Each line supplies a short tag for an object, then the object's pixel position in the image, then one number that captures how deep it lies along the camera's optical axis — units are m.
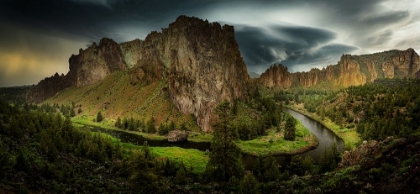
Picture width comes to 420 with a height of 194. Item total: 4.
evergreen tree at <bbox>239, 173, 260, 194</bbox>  39.91
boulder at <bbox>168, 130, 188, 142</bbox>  117.75
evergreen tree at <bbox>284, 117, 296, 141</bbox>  110.89
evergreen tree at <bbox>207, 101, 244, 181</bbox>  49.31
